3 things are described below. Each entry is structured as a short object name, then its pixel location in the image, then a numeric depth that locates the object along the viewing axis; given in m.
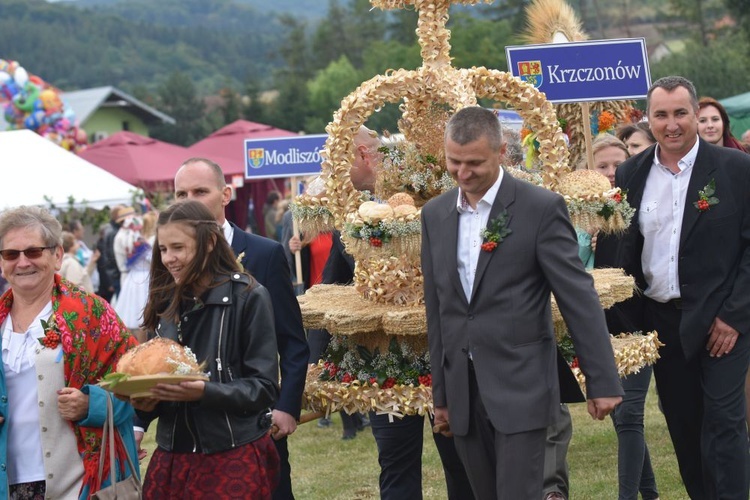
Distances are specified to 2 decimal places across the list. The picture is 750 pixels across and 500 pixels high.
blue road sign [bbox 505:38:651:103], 7.42
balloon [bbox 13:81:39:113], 25.44
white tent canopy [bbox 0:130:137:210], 15.99
